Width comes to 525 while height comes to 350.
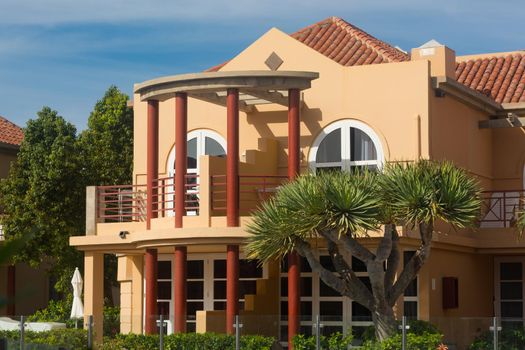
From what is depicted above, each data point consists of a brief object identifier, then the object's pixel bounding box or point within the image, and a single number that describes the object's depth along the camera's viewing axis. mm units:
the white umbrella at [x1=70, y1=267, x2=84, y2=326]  26641
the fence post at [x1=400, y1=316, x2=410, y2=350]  18423
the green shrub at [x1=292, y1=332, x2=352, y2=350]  19453
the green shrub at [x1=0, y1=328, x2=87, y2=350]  21688
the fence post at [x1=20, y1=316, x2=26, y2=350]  21602
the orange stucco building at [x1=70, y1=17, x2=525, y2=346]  21344
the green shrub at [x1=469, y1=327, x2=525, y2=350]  20438
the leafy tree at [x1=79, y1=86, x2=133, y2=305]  35625
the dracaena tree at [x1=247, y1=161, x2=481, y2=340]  18281
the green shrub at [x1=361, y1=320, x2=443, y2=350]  18828
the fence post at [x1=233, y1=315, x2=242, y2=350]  19719
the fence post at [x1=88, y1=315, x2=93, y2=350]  21203
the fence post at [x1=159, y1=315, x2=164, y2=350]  20286
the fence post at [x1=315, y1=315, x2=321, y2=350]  19453
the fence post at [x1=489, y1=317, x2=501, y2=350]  19183
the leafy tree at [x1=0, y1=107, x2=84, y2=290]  33688
